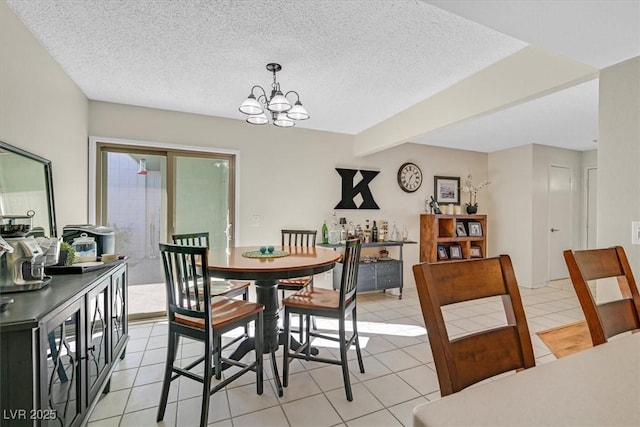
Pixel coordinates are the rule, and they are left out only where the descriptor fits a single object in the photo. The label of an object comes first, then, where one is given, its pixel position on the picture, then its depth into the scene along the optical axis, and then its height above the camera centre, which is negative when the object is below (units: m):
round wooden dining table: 1.96 -0.37
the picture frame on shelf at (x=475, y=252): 5.19 -0.67
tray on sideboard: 1.71 -0.33
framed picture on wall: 5.21 +0.40
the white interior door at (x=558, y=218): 5.22 -0.09
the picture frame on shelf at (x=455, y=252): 5.08 -0.66
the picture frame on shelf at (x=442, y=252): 4.98 -0.65
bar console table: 4.23 -0.86
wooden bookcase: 4.82 -0.39
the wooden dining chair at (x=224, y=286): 2.68 -0.70
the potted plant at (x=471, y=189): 5.44 +0.41
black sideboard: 1.04 -0.59
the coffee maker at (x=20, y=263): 1.34 -0.24
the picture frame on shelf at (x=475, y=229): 5.24 -0.28
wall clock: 4.89 +0.56
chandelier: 2.21 +0.77
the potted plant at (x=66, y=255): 1.77 -0.26
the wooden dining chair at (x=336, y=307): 2.05 -0.66
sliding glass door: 3.42 +0.10
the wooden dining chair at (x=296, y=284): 2.79 -0.66
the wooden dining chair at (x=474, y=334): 0.82 -0.33
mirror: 1.74 +0.16
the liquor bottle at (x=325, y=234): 4.28 -0.31
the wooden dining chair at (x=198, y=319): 1.72 -0.65
